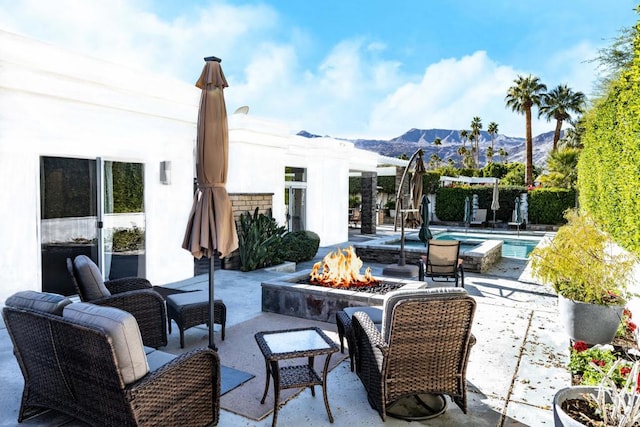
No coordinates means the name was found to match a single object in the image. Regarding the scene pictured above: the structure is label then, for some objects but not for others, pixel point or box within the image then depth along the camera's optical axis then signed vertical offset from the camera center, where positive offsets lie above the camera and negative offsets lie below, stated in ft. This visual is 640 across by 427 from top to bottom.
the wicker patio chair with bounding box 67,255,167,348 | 16.21 -3.84
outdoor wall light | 30.04 +2.04
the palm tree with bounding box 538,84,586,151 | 123.24 +27.97
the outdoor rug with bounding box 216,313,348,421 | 13.30 -6.21
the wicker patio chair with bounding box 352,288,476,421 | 12.23 -4.24
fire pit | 21.15 -4.54
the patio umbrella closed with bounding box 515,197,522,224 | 72.05 -2.26
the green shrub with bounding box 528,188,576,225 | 82.02 -0.63
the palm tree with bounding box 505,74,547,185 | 117.50 +29.87
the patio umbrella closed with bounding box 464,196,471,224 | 73.02 -1.74
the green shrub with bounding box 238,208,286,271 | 34.04 -3.24
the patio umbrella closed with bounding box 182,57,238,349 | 16.21 +0.92
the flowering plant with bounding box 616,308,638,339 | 19.06 -5.69
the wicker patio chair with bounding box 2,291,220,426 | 9.95 -4.38
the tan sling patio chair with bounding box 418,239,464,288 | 29.76 -4.11
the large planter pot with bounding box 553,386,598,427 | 9.72 -4.73
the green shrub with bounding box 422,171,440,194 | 89.43 +3.90
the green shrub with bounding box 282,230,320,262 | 39.24 -4.15
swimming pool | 51.23 -5.77
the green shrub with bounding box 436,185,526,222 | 87.35 +0.16
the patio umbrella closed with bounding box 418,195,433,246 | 33.45 -1.75
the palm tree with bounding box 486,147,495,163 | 272.04 +30.14
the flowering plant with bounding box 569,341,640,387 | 13.24 -5.71
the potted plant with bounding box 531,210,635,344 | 17.74 -3.57
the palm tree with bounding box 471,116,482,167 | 241.96 +42.49
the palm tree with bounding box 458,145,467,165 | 261.73 +30.59
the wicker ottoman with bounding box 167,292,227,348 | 18.31 -4.76
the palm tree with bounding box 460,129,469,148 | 263.53 +41.10
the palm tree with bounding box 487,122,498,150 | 232.53 +39.21
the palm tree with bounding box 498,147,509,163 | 274.77 +30.65
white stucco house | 21.58 +2.29
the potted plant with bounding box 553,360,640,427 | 9.09 -4.72
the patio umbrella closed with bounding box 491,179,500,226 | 72.49 +0.38
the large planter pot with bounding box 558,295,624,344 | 17.57 -4.97
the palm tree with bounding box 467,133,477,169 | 246.43 +25.80
